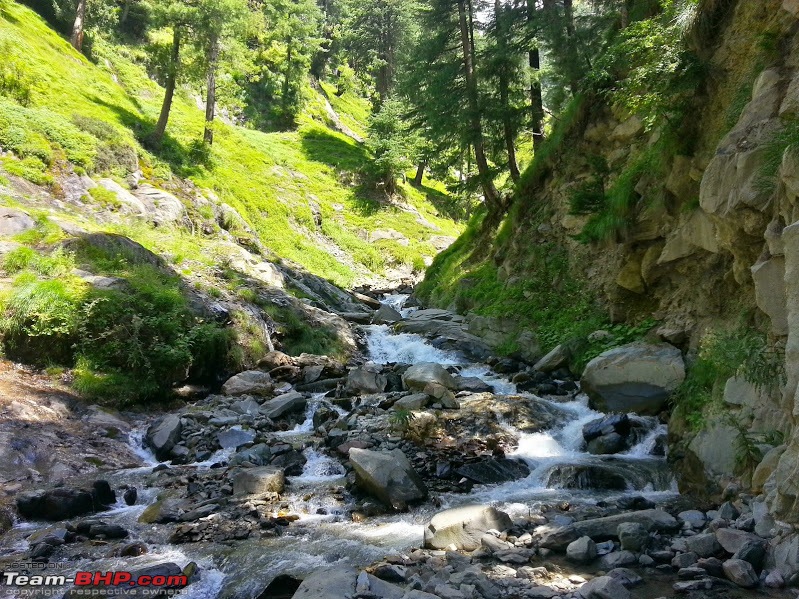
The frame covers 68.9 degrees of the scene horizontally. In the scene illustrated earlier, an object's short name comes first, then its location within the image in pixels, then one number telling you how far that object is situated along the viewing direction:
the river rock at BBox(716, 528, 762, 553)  5.64
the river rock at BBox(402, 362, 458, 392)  12.74
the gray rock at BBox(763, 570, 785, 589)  5.11
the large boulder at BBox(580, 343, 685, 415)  10.25
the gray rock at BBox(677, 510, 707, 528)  6.50
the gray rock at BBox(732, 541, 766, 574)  5.42
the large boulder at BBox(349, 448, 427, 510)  7.95
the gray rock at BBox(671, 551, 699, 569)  5.68
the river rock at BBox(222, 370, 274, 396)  13.52
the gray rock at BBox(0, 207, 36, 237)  14.20
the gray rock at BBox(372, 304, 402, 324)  21.59
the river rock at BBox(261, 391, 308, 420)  12.05
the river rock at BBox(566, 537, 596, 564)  6.00
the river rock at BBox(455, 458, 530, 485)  8.88
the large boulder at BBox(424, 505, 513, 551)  6.54
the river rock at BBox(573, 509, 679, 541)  6.43
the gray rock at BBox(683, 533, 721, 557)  5.79
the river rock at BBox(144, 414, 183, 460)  10.25
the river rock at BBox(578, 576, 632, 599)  5.10
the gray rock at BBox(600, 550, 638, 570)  5.86
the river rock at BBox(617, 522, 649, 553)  6.06
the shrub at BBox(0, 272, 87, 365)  11.55
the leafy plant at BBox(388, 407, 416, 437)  10.50
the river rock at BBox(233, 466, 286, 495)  8.33
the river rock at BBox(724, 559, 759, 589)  5.20
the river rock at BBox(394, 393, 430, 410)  11.62
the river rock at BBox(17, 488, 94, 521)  7.46
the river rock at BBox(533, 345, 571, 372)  13.61
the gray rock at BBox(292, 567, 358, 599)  5.36
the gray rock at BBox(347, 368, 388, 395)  13.50
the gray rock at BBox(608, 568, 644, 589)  5.47
